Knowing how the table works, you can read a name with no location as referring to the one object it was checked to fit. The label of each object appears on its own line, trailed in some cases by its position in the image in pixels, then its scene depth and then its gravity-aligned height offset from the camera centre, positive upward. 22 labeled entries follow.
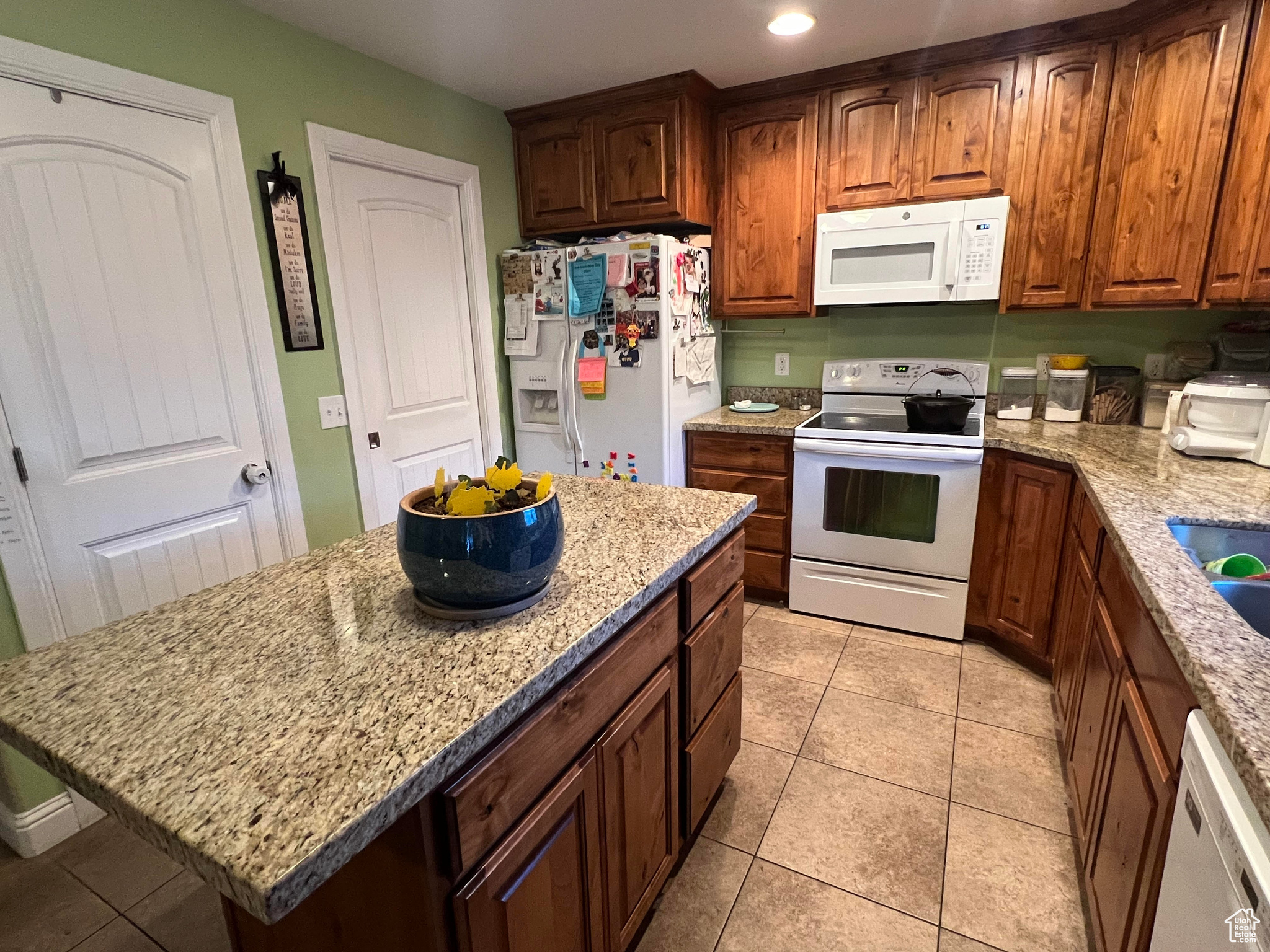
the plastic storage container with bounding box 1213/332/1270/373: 2.36 -0.17
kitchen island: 0.64 -0.46
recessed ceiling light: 2.18 +0.99
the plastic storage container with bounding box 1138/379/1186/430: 2.47 -0.36
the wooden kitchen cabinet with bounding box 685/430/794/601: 2.88 -0.73
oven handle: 2.44 -0.53
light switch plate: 2.32 -0.29
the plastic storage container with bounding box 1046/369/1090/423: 2.63 -0.35
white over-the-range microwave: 2.53 +0.25
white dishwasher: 0.70 -0.66
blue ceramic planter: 0.94 -0.33
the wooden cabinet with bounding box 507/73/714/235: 2.74 +0.72
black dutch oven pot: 2.59 -0.40
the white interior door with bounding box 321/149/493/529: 2.39 +0.01
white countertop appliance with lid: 1.93 -0.35
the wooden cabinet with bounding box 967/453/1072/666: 2.29 -0.88
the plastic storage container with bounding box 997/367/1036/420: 2.78 -0.35
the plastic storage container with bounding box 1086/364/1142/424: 2.61 -0.34
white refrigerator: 2.71 -0.21
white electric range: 2.52 -0.80
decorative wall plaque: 2.09 +0.25
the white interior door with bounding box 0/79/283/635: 1.62 -0.04
